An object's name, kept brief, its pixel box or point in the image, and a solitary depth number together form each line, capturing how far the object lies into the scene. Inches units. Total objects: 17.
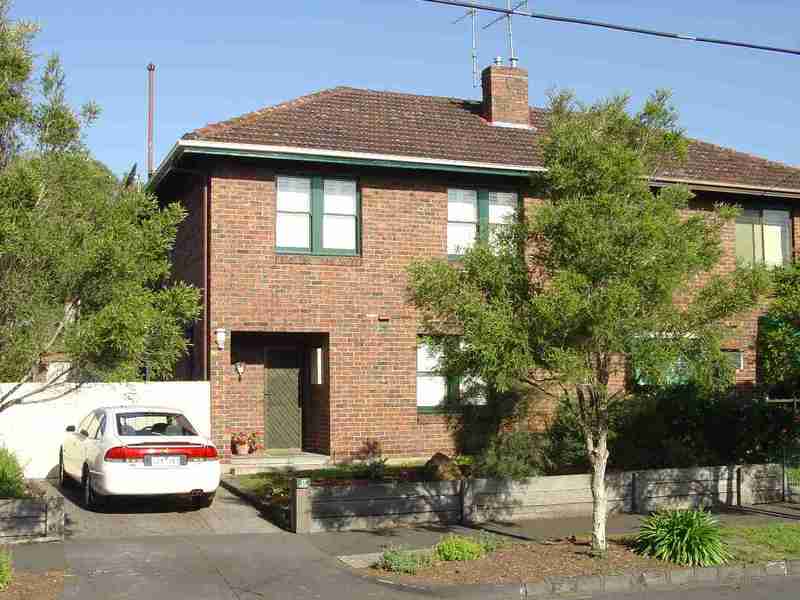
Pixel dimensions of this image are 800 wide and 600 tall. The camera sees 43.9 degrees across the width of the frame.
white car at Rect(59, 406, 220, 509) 514.6
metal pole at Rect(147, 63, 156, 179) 1357.0
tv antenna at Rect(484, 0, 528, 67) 872.9
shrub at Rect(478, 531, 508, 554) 441.4
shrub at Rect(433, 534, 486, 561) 423.5
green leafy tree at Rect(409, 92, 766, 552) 404.8
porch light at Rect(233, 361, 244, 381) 718.9
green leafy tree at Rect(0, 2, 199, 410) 357.1
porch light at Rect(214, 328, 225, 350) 689.6
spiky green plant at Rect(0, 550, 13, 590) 359.6
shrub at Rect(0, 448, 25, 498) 505.0
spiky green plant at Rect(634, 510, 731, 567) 425.7
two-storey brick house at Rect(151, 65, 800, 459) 701.9
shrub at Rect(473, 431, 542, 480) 549.3
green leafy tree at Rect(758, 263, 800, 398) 556.7
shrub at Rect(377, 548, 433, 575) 407.8
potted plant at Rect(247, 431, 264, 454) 707.4
